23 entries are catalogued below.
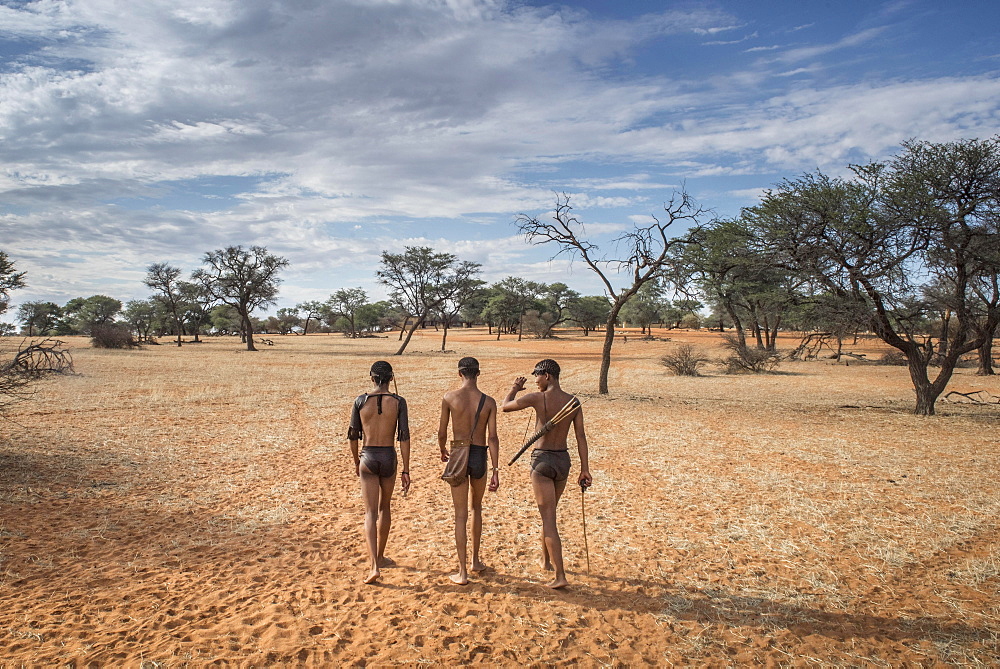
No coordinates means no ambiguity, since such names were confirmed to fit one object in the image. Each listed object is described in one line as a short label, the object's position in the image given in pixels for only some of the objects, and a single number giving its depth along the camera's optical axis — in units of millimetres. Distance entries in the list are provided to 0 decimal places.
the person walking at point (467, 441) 4711
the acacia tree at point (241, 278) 43906
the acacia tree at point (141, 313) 68188
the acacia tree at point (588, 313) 75188
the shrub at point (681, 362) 25156
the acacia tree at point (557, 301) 76244
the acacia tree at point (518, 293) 72650
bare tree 16156
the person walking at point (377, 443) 4875
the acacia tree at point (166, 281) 55844
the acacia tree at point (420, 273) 41688
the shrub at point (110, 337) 39062
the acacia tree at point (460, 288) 42312
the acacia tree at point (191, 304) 54931
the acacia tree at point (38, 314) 69181
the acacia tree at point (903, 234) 12016
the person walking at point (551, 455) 4668
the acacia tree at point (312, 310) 95912
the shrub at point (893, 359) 28611
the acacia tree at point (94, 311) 70500
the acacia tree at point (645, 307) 66125
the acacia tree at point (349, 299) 79812
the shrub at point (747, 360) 25922
